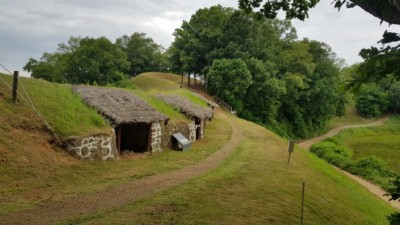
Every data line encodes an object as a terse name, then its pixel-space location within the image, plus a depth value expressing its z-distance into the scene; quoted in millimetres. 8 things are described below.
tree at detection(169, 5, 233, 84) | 50188
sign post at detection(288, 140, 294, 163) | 19812
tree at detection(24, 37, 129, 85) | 46750
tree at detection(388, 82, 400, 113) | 69562
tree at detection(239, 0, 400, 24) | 8750
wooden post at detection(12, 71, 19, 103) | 15759
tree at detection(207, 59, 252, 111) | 42500
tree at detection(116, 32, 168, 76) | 64938
